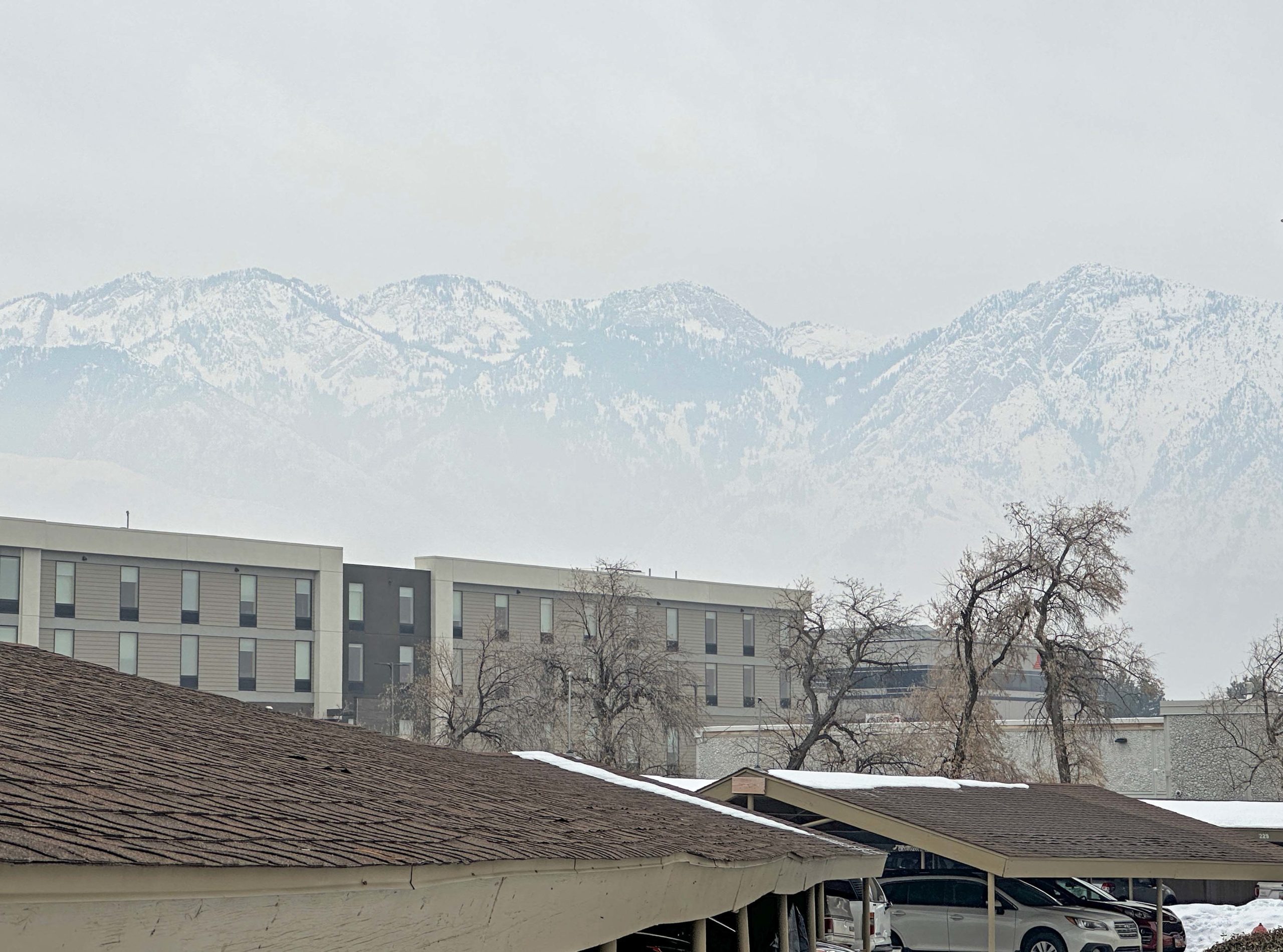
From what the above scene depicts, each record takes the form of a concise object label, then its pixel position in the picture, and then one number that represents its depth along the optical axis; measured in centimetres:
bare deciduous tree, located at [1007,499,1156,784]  5175
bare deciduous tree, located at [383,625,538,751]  6431
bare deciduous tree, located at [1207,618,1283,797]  6550
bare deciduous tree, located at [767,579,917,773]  5569
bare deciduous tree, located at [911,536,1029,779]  5147
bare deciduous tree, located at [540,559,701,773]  6288
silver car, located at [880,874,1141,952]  2738
